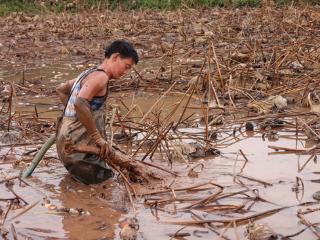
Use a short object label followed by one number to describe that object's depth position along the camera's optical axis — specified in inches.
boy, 258.0
